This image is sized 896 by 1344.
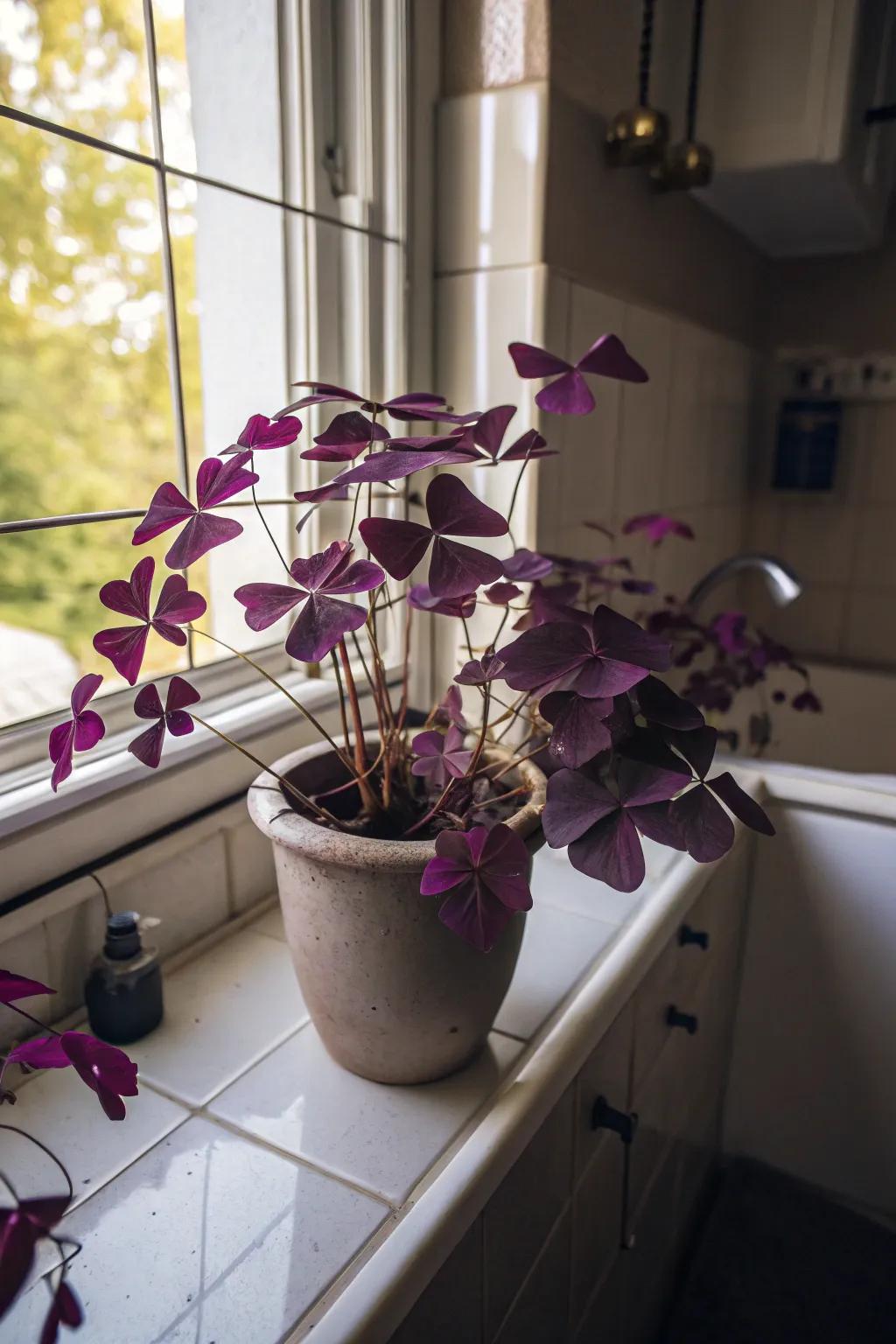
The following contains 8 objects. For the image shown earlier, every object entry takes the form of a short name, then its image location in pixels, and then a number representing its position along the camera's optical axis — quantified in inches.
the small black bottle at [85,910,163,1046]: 26.3
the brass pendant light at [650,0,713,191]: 41.8
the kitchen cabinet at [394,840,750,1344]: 24.1
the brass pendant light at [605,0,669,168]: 38.1
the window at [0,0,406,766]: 29.4
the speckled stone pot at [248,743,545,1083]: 22.0
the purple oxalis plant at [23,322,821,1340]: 18.8
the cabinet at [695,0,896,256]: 44.3
